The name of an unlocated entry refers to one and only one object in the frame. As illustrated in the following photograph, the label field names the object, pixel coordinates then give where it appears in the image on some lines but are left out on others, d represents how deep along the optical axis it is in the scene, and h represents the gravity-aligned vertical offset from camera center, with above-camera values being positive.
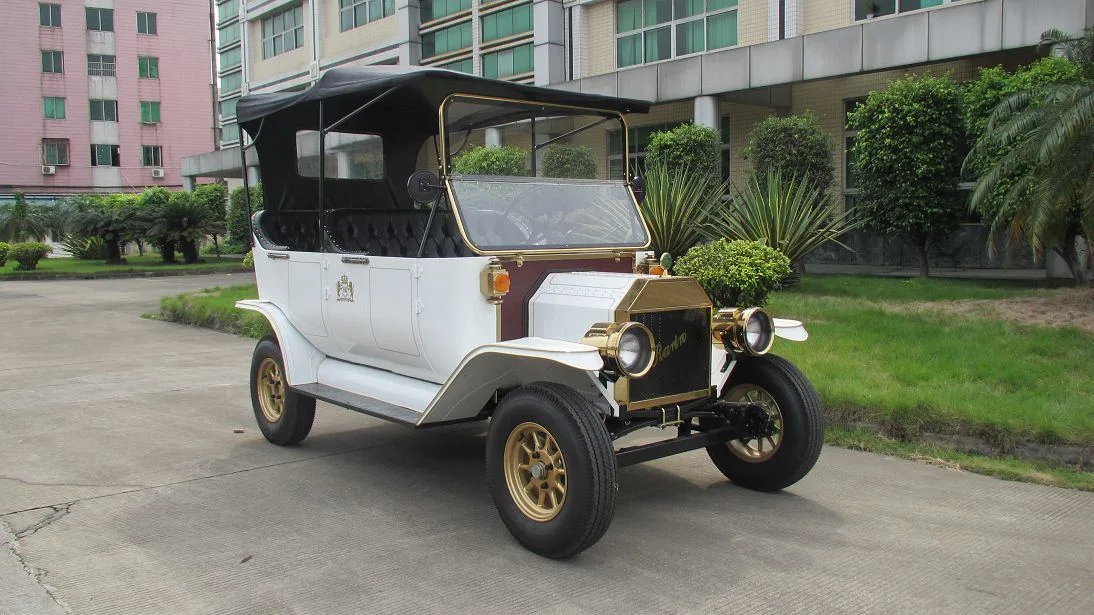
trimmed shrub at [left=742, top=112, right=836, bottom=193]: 14.55 +1.42
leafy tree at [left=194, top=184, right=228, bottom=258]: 32.63 +1.73
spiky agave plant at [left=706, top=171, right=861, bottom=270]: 11.52 +0.21
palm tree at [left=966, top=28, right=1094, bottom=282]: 8.74 +0.79
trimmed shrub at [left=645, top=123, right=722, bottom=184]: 15.17 +1.50
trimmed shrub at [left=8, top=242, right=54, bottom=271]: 28.50 -0.19
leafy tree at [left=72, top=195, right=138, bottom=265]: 30.53 +0.94
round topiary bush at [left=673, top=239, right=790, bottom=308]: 9.20 -0.31
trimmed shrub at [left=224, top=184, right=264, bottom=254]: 34.56 +0.89
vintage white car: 4.45 -0.39
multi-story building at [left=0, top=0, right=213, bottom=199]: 48.75 +8.40
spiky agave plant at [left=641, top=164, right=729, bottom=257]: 12.01 +0.38
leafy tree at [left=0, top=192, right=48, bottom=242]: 33.88 +0.89
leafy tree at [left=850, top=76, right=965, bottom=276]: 13.17 +1.22
